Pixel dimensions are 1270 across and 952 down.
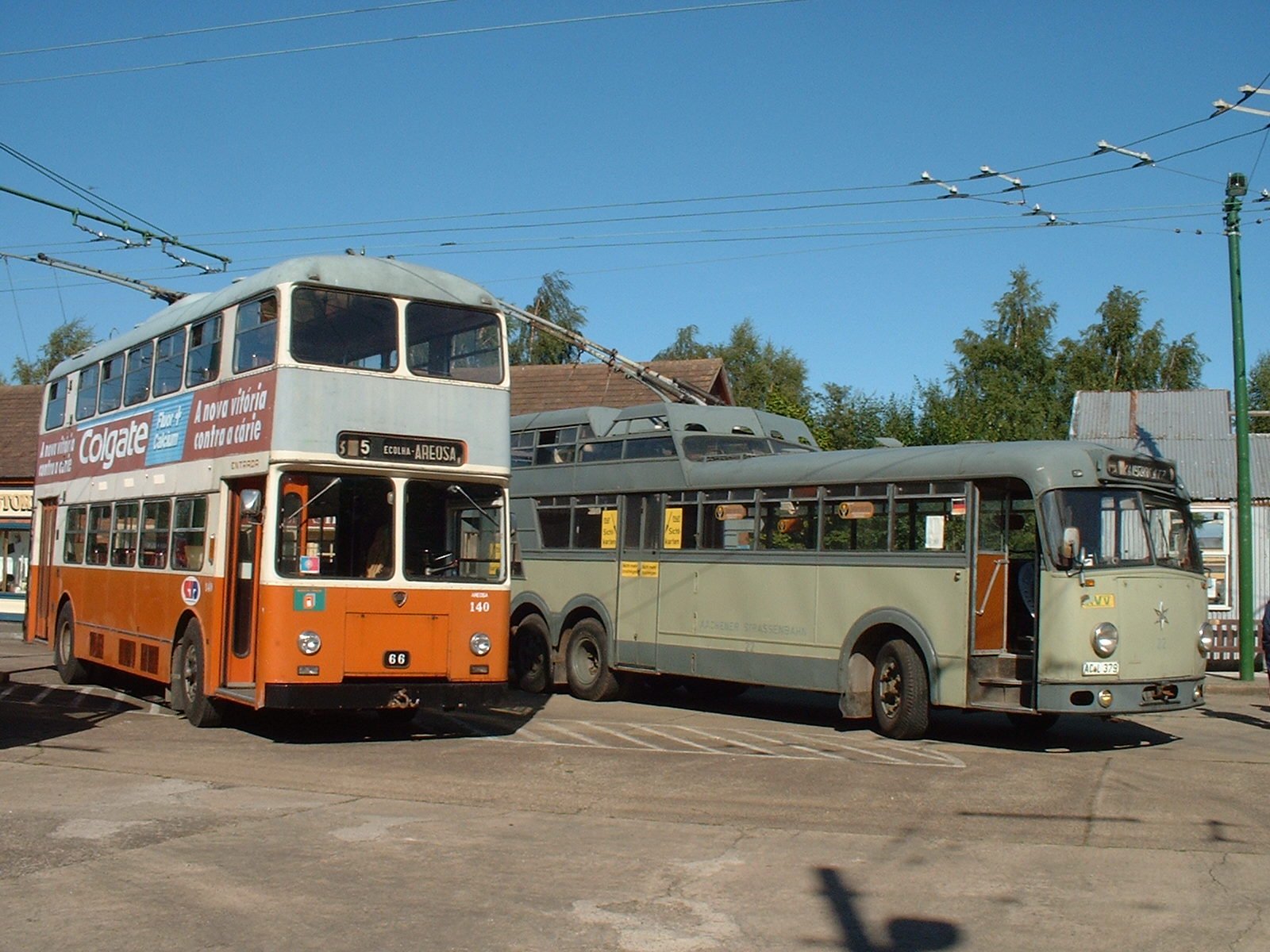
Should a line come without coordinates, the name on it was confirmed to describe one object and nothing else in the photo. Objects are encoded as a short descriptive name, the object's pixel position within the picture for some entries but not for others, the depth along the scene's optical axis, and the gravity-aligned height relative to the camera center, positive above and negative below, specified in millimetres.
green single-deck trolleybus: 13109 +167
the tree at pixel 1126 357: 66938 +11216
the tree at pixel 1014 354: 66000 +11342
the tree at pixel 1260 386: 77188 +11574
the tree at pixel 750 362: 72875 +12052
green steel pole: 21312 +2401
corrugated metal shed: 27031 +3351
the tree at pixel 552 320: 62531 +11396
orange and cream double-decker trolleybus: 12680 +757
